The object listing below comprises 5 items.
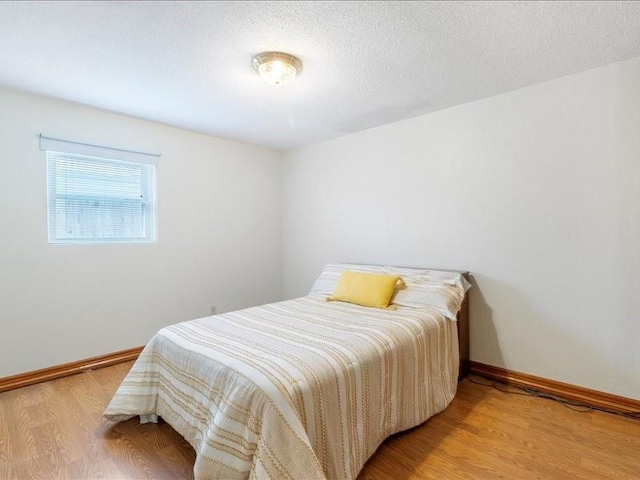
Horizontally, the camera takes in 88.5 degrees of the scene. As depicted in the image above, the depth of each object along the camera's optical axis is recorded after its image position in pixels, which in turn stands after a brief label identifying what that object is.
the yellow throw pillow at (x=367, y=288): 2.51
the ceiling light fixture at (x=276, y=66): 1.88
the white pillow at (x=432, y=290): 2.34
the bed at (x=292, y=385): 1.28
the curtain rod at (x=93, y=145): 2.55
